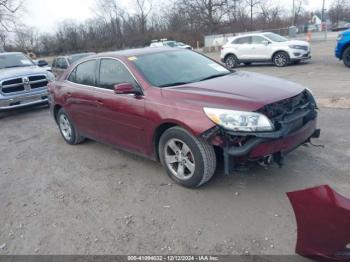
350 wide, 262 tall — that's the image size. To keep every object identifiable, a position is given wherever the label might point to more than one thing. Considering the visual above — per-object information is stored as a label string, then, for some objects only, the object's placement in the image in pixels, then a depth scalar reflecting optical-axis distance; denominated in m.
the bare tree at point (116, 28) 59.88
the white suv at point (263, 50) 15.61
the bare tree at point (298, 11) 79.06
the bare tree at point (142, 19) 66.69
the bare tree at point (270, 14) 68.75
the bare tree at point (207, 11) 54.97
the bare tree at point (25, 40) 48.88
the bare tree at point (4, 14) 42.62
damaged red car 3.71
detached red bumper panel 2.54
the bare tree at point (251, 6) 66.25
